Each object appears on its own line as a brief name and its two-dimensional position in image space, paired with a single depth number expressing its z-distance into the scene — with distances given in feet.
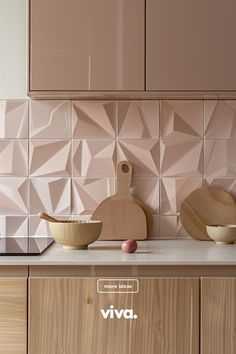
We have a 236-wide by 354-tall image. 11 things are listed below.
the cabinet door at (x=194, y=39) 7.12
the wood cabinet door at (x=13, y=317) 6.09
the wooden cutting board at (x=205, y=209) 8.06
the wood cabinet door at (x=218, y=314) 6.11
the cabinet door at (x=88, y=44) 7.14
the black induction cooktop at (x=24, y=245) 6.52
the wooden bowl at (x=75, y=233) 6.72
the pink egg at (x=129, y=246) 6.63
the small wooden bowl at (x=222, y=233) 7.27
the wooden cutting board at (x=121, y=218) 7.97
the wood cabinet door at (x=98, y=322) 6.09
